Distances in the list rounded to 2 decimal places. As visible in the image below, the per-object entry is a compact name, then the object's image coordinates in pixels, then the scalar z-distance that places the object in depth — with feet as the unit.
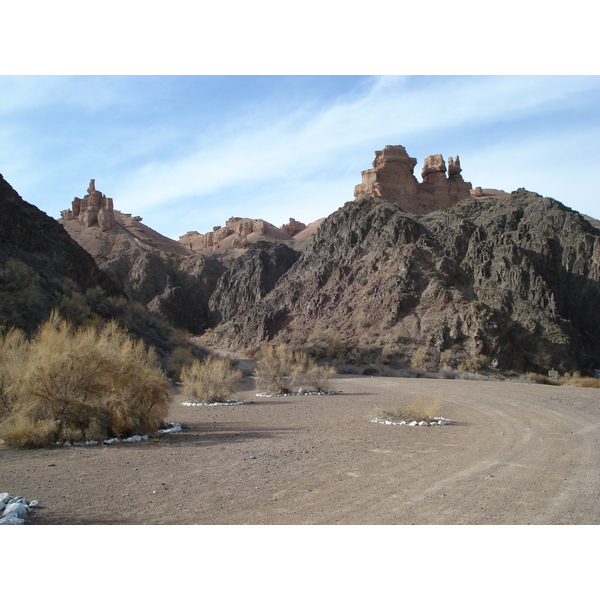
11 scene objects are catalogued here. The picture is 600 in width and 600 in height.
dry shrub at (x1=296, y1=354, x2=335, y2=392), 87.56
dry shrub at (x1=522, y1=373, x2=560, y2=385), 127.95
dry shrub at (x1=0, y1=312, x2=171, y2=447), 37.45
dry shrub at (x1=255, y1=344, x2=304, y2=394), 87.61
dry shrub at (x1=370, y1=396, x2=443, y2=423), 50.37
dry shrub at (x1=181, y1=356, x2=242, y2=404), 73.00
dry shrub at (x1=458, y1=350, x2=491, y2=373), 131.13
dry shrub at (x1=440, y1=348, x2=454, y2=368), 134.72
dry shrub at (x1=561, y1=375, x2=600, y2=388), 114.08
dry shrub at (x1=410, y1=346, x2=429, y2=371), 136.26
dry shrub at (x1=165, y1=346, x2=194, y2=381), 110.11
